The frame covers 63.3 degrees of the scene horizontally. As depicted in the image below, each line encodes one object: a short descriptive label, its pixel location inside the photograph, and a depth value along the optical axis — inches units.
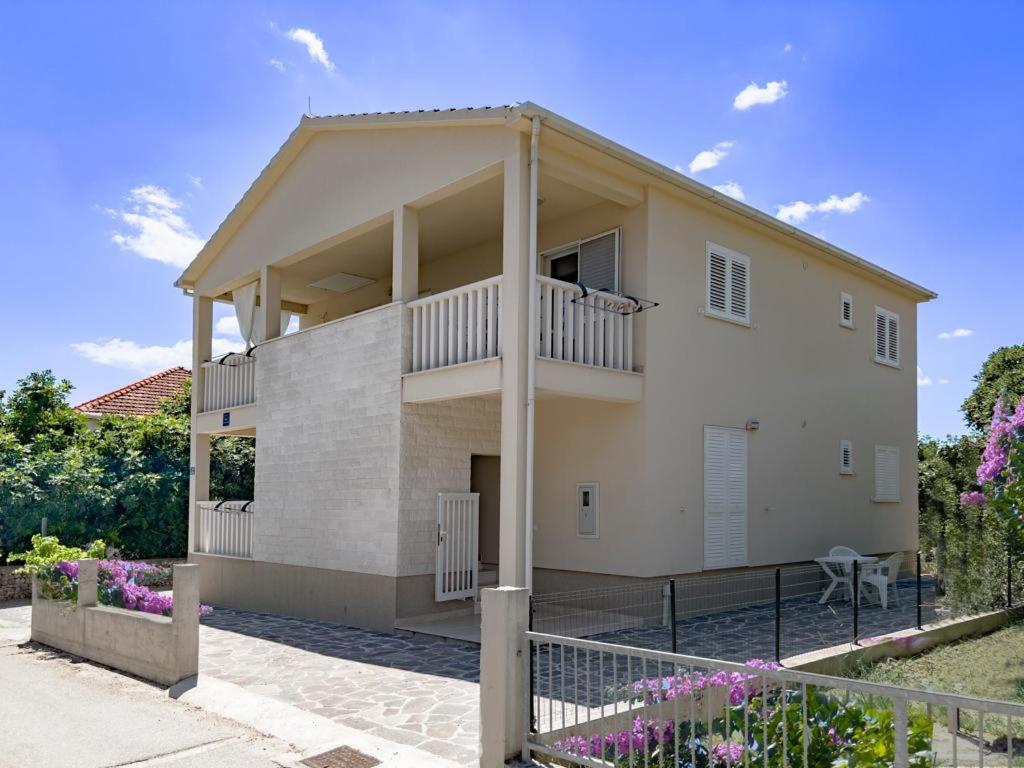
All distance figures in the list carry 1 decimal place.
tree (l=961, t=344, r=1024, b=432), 983.6
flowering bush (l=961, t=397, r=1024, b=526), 352.2
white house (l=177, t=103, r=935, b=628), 427.5
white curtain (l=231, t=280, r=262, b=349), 636.7
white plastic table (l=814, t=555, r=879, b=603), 492.7
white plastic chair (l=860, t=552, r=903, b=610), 501.0
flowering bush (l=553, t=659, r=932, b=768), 169.8
